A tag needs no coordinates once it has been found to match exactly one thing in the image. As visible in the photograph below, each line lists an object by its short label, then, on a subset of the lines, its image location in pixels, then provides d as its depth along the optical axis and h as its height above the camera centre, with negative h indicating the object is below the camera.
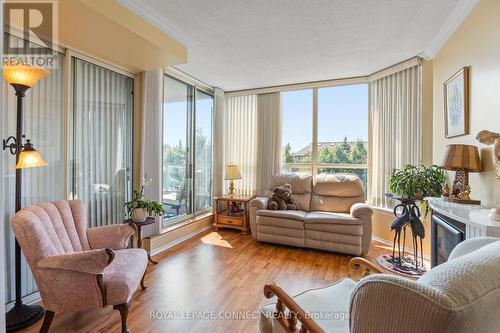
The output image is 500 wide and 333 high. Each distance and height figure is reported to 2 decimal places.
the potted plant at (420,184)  2.61 -0.19
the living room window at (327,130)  4.06 +0.63
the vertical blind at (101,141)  2.54 +0.28
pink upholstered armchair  1.58 -0.72
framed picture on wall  2.11 +0.59
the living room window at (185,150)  3.59 +0.25
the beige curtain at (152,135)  3.15 +0.40
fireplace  1.73 -0.56
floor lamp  1.79 +0.08
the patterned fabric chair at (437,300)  0.56 -0.33
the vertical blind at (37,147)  1.98 +0.17
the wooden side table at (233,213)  4.14 -0.86
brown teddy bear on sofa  3.72 -0.53
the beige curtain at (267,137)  4.52 +0.54
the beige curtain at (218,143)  4.68 +0.45
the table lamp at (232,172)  4.39 -0.12
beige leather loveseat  3.13 -0.69
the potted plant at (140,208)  2.56 -0.46
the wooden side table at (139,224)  2.55 -0.61
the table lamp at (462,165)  1.89 +0.01
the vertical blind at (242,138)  4.73 +0.56
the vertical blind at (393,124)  3.28 +0.61
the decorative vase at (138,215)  2.55 -0.52
